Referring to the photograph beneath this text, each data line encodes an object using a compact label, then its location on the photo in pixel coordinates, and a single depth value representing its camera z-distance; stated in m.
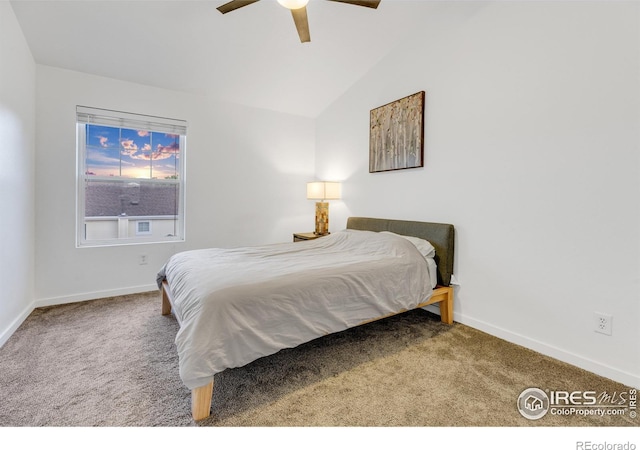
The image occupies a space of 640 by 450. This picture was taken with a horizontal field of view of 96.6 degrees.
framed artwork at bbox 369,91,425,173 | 2.83
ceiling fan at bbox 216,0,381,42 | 1.88
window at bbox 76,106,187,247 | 2.99
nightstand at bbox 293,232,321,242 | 3.66
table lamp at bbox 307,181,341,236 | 3.77
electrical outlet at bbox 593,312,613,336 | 1.76
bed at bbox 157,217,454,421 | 1.41
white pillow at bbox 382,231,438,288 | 2.48
